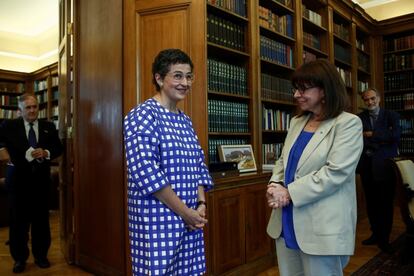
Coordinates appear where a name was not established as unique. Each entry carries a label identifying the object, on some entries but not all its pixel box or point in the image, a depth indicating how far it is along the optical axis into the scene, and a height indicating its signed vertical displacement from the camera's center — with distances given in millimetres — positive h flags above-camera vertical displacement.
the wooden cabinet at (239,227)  2453 -604
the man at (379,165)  3391 -209
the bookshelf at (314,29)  3988 +1411
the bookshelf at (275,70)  3307 +797
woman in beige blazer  1292 -150
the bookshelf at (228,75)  2789 +602
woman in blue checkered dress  1323 -127
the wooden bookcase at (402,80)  5164 +973
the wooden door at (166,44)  2504 +761
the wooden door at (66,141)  3127 +92
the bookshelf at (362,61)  5141 +1282
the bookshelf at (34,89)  7121 +1327
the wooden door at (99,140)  2625 +78
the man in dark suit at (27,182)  3000 -270
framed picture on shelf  2834 -70
